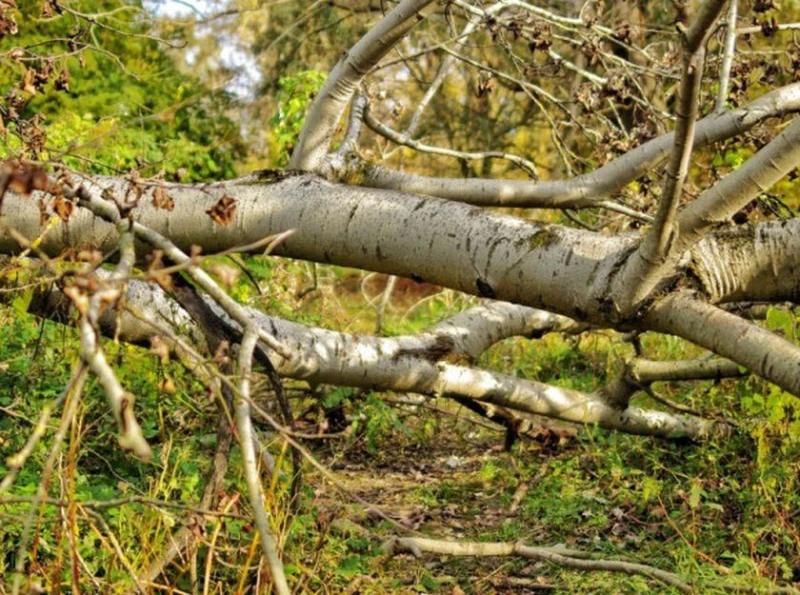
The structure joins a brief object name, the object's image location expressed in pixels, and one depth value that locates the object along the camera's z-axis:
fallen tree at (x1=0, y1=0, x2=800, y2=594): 2.26
